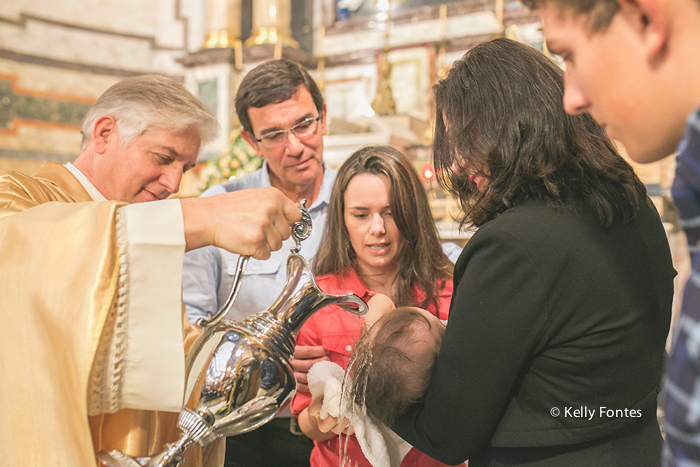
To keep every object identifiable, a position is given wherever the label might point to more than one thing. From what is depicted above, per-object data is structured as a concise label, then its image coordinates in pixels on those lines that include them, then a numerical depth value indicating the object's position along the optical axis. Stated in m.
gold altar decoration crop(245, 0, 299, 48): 7.77
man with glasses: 2.22
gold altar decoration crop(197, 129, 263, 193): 4.60
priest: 1.05
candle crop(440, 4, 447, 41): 7.28
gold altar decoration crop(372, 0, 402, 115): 6.43
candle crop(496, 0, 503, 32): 6.20
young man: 0.61
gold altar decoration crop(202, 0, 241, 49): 8.01
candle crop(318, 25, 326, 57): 7.57
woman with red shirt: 2.10
